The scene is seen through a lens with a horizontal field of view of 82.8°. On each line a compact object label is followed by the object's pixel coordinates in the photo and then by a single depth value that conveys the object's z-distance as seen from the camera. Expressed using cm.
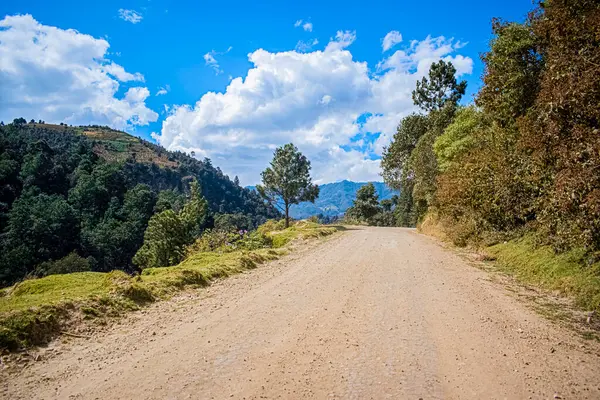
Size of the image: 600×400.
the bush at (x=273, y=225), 3942
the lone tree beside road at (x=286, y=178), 4006
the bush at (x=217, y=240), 1691
